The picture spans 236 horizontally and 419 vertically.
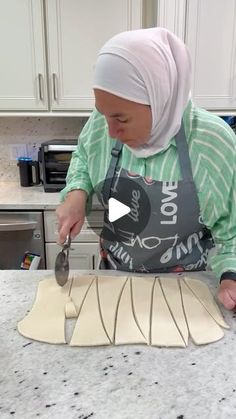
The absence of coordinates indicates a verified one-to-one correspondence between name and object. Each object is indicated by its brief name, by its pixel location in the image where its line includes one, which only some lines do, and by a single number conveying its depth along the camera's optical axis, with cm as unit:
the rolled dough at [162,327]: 68
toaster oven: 206
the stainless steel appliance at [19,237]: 197
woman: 79
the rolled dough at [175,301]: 71
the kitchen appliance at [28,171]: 229
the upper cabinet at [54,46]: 193
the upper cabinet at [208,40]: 185
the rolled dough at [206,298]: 75
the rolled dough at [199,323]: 69
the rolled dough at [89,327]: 68
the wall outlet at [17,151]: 243
